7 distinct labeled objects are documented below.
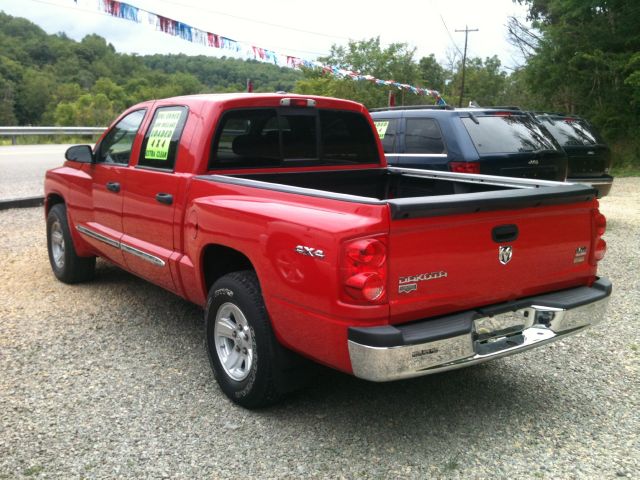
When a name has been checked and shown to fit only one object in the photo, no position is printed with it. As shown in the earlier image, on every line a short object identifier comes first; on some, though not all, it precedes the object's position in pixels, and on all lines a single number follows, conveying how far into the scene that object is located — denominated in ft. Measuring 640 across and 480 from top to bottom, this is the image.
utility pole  181.38
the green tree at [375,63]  141.28
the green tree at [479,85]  219.00
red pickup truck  9.02
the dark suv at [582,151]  29.14
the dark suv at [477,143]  22.77
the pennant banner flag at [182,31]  38.93
